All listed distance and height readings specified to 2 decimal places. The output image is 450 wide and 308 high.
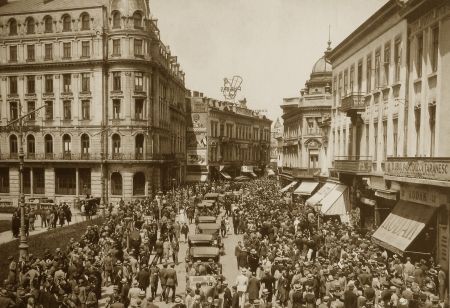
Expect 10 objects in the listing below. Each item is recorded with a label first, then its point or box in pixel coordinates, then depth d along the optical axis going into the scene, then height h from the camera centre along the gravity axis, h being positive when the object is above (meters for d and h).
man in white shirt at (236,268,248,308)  16.66 -4.85
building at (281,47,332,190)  55.53 +1.99
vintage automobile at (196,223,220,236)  27.57 -4.88
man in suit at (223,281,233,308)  15.12 -4.82
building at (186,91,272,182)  78.00 +0.20
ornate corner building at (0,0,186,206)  50.22 +4.61
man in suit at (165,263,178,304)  17.69 -4.97
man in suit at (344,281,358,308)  13.72 -4.37
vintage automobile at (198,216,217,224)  30.48 -4.82
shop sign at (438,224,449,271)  18.30 -3.93
